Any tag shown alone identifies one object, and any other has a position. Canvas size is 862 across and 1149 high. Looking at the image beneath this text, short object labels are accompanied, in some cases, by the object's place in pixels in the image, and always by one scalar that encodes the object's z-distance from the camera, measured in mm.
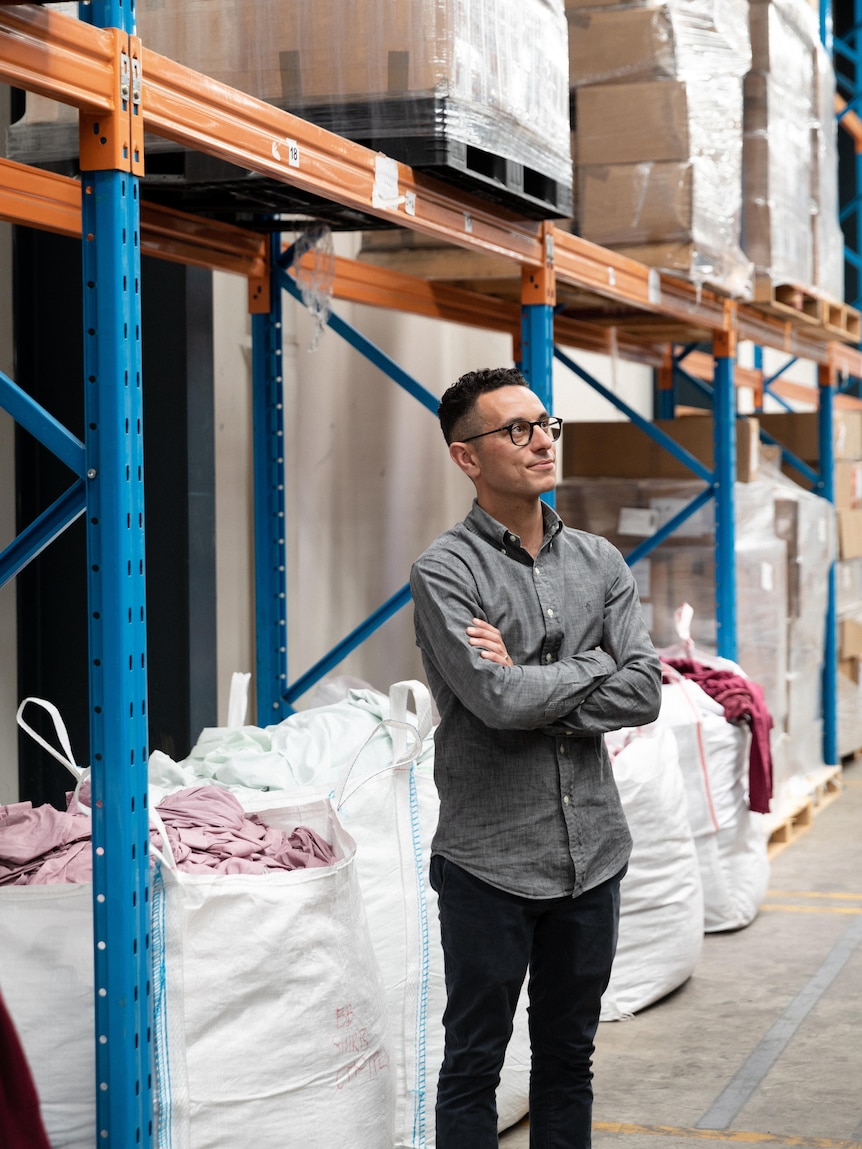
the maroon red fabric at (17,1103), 2117
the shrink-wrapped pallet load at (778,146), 6516
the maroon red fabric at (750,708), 5770
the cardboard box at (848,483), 9047
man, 2770
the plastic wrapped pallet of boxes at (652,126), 5473
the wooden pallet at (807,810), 7254
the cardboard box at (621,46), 5484
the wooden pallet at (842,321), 7918
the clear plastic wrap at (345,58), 3586
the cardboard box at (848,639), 8992
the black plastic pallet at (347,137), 3611
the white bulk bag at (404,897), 3418
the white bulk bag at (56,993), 2760
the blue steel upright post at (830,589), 8508
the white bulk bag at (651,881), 4738
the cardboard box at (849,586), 9164
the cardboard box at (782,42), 6512
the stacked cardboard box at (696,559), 6832
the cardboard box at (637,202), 5480
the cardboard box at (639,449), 7090
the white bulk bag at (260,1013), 2824
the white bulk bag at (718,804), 5531
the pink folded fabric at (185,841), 2941
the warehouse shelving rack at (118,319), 2576
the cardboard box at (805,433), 9117
